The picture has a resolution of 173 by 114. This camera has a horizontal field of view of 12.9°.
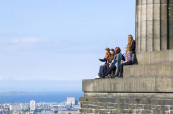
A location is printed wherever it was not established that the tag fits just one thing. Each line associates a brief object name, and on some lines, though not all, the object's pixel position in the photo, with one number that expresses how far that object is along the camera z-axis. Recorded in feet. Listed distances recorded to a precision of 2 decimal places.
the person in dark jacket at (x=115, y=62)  108.06
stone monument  92.94
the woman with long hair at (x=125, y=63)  106.22
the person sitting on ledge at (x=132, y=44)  108.88
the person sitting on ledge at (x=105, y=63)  113.60
